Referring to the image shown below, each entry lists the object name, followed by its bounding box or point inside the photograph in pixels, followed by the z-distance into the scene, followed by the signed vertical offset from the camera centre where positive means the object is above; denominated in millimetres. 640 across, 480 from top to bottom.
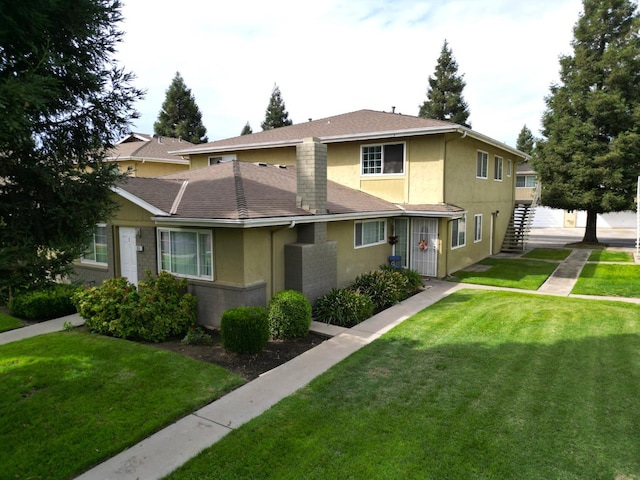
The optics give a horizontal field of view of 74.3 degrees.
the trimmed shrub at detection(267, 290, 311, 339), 9867 -2562
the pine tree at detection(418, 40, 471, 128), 44312 +12198
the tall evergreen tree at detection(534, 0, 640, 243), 23812 +5070
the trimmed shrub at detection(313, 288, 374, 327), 11180 -2698
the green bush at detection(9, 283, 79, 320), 11258 -2569
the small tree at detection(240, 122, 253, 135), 55125 +10365
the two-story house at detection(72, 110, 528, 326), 10609 -59
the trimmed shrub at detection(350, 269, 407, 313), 12844 -2480
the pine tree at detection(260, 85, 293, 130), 51438 +11655
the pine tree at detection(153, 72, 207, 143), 45562 +10228
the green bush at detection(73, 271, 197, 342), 9672 -2331
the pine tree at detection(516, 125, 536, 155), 61438 +9970
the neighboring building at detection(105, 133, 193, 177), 25298 +3091
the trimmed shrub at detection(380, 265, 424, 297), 14234 -2520
